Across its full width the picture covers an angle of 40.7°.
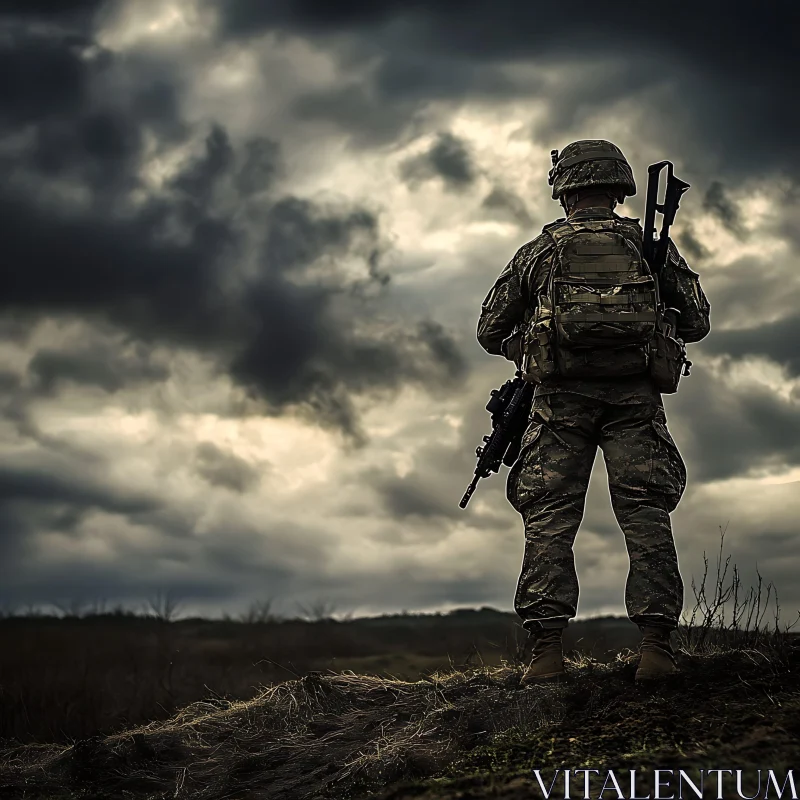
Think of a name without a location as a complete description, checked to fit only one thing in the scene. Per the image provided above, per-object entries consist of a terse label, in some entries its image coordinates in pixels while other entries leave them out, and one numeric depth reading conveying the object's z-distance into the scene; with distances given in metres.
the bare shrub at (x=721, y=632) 7.59
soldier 6.71
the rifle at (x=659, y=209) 7.20
